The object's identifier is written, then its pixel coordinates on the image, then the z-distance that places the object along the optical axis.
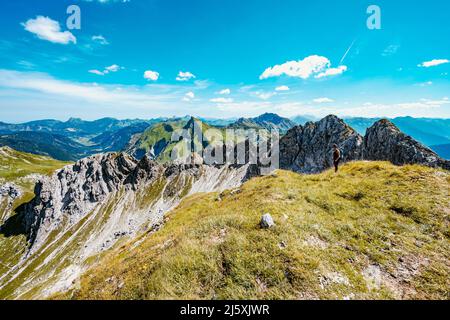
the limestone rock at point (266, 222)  12.97
